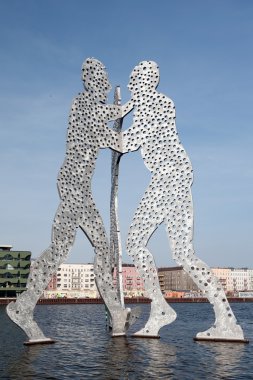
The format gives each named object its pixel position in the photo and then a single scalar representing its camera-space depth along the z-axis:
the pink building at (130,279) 123.43
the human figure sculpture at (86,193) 20.59
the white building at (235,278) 144.66
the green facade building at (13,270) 78.88
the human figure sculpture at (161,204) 20.91
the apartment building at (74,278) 120.12
